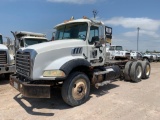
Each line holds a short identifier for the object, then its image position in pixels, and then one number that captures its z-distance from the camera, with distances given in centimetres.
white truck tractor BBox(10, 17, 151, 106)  351
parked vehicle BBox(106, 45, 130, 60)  1445
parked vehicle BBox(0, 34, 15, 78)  571
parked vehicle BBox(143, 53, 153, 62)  1787
